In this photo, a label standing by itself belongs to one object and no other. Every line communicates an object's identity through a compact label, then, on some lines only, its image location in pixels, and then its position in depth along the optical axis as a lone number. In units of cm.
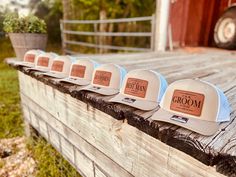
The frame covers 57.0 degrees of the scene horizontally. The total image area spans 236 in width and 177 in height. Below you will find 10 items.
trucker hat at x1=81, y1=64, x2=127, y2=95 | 93
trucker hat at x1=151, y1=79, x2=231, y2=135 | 63
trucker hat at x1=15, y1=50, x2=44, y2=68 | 148
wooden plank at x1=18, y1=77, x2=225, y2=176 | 76
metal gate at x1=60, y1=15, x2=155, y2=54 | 430
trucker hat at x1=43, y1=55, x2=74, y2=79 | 119
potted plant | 180
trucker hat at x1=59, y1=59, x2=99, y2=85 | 106
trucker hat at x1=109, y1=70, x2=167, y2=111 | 79
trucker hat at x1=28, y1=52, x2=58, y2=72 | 133
